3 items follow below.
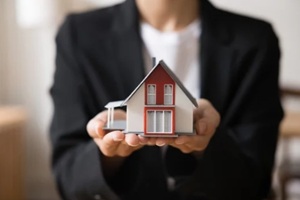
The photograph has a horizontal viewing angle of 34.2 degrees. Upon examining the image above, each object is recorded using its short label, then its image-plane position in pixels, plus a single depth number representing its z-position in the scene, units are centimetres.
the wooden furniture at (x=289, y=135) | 149
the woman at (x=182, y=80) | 71
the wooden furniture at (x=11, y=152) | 158
